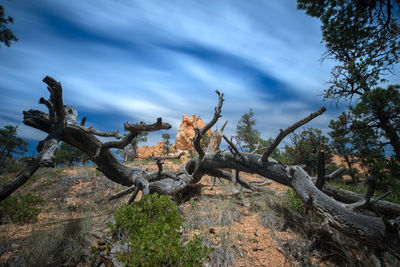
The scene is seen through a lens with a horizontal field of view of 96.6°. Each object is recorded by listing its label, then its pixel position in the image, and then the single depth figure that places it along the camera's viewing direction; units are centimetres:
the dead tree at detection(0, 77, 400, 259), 279
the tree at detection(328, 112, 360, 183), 924
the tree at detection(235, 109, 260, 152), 2152
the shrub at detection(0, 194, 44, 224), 471
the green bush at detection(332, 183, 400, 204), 474
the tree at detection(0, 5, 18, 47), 721
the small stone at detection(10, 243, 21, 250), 319
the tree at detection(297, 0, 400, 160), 680
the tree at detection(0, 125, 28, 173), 485
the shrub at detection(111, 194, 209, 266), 204
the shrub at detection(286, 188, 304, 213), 461
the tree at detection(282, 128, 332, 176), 1163
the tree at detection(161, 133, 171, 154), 3938
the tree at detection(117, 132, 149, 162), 3356
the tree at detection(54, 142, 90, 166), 2584
